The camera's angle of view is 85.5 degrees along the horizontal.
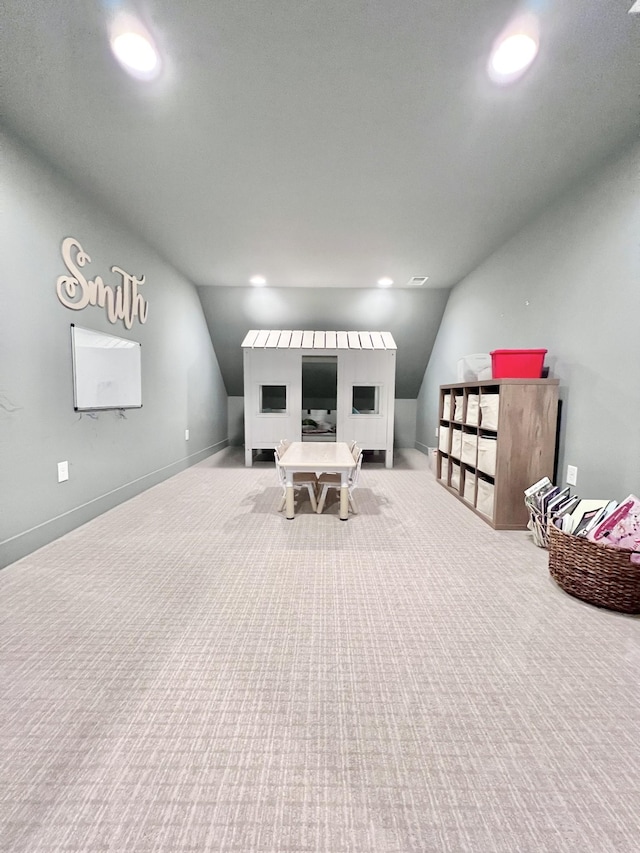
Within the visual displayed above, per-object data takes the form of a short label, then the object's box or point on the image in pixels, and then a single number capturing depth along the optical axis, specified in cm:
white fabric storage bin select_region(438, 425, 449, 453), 478
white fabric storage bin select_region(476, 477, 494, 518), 335
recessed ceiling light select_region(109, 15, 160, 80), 175
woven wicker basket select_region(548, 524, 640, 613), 196
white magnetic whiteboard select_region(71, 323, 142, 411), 318
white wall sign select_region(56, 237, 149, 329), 301
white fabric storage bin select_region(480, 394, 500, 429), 327
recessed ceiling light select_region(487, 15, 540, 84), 172
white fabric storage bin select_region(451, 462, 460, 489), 439
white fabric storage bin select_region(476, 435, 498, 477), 329
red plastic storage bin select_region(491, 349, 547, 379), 317
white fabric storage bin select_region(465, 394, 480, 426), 364
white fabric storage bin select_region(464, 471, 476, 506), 380
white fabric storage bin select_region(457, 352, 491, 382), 389
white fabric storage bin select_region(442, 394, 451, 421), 472
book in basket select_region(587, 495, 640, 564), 204
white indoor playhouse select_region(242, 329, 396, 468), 610
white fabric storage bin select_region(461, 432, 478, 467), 375
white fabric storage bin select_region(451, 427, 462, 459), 423
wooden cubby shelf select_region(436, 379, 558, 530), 311
